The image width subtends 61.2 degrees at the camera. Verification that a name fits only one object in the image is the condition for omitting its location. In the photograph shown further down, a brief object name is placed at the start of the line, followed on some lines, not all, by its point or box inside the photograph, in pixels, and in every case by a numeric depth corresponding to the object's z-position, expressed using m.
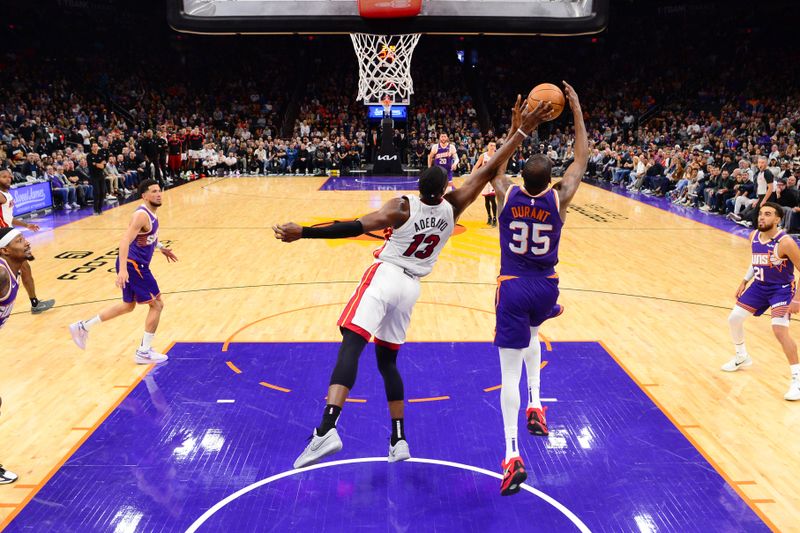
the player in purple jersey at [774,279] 5.51
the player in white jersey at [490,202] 13.82
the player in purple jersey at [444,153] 13.66
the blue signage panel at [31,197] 13.51
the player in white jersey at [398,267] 3.92
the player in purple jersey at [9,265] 3.98
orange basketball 5.17
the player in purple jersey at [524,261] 4.11
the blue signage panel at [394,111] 23.96
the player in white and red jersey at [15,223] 7.45
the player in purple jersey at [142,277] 5.97
